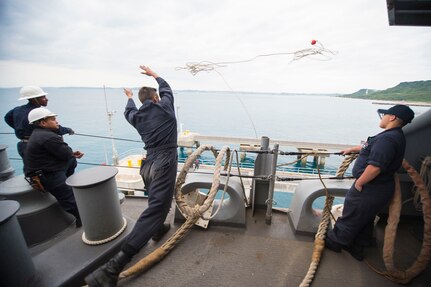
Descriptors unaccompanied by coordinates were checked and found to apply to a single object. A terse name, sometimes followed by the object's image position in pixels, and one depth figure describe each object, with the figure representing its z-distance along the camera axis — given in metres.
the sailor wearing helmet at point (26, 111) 2.78
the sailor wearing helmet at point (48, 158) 2.23
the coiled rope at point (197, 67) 2.77
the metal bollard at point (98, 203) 1.99
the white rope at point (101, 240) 2.21
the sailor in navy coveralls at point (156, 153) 2.04
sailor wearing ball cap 1.87
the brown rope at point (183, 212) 2.11
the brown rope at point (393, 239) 1.98
